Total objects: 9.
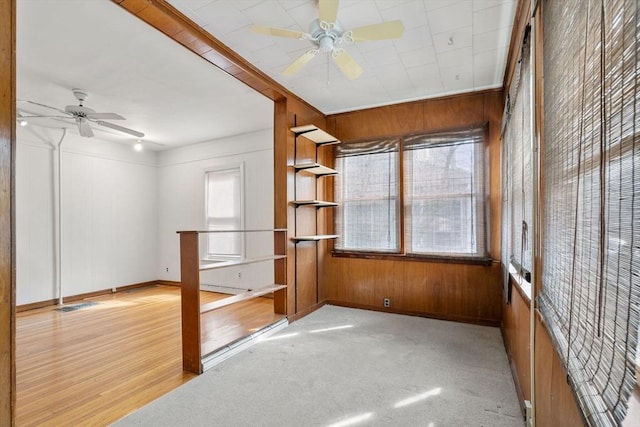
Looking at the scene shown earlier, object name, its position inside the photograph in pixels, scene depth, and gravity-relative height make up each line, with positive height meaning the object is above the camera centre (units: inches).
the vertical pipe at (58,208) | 189.9 +1.8
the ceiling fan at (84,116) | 135.0 +43.1
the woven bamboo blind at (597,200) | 24.8 +0.9
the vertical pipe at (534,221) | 61.7 -2.4
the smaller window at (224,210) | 212.2 +0.3
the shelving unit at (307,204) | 149.1 +3.0
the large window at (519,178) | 73.0 +9.0
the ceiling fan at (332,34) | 77.0 +46.7
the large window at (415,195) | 141.6 +7.2
